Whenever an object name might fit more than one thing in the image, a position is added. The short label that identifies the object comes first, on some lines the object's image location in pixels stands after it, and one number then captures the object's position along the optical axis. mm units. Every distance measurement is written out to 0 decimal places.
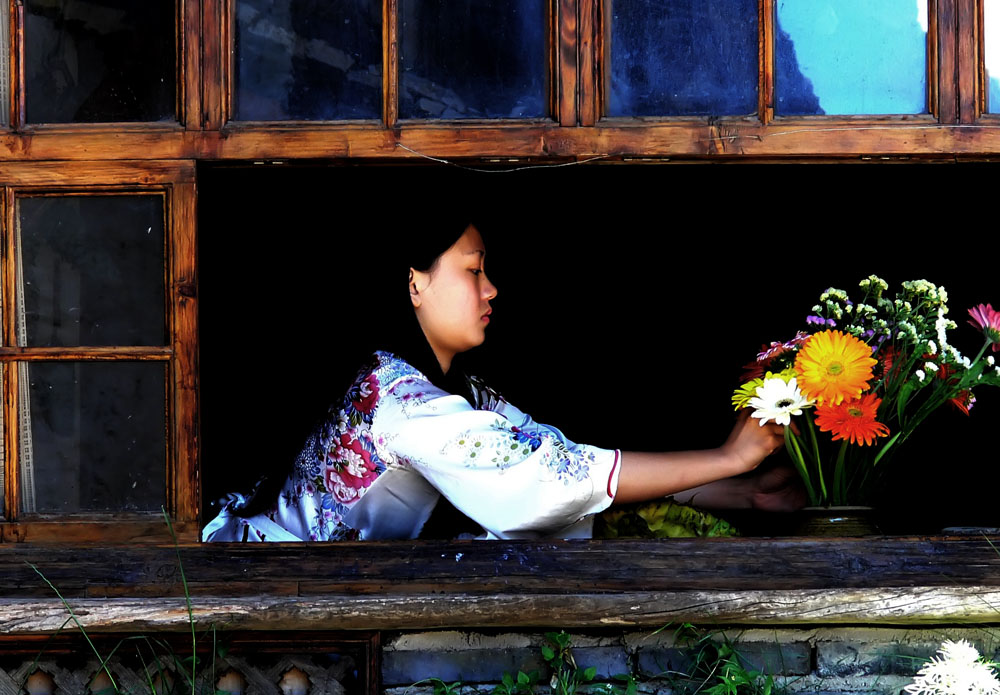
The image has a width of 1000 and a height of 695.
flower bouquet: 5734
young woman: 5684
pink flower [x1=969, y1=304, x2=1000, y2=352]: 5855
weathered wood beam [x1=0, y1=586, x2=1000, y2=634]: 5191
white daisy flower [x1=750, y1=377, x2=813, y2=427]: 5781
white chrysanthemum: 4914
